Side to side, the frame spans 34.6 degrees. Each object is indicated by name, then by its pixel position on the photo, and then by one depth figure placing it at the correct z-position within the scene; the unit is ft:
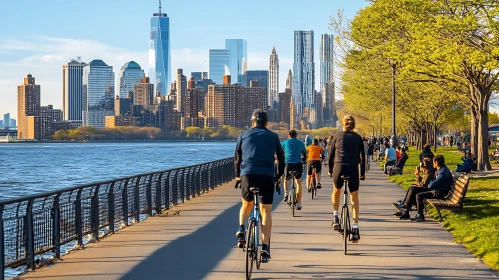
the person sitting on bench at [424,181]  54.24
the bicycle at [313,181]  73.21
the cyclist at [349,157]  38.86
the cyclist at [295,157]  58.65
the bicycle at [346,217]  37.19
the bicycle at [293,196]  55.77
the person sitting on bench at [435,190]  52.60
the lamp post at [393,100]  123.65
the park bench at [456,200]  49.96
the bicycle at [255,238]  30.17
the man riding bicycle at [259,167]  31.78
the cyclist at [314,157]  71.72
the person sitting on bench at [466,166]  100.07
